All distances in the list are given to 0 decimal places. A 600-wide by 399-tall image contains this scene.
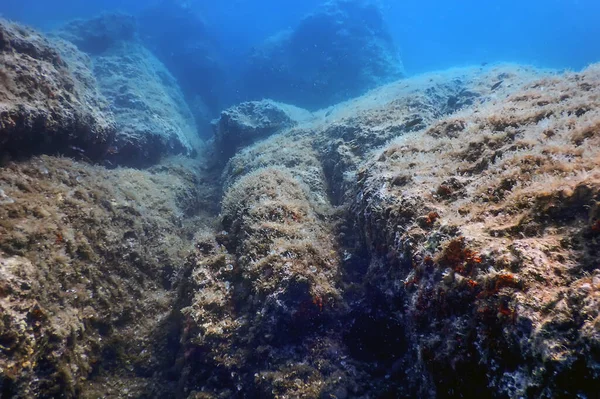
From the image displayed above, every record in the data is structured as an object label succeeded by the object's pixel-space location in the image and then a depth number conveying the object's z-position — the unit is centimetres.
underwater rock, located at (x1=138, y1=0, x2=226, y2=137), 2855
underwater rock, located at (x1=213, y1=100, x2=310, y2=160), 1421
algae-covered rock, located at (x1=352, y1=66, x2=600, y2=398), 180
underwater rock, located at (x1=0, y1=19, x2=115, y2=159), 532
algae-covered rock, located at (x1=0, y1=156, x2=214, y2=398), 375
